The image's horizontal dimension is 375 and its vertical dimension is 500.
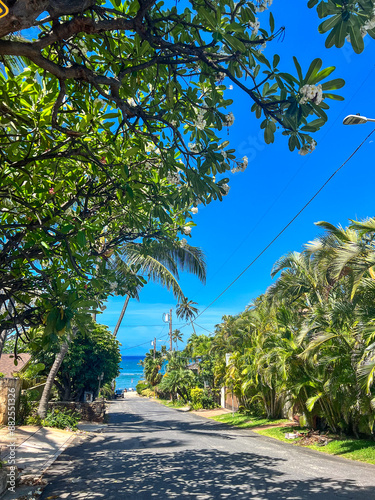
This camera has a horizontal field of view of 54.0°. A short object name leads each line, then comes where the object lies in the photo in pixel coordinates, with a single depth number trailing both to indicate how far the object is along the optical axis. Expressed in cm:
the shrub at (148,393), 6053
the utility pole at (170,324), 5252
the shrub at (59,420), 1415
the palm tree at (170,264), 1434
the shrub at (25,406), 1302
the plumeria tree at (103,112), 270
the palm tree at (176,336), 5904
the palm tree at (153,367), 5728
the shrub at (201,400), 3109
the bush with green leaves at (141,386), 6775
